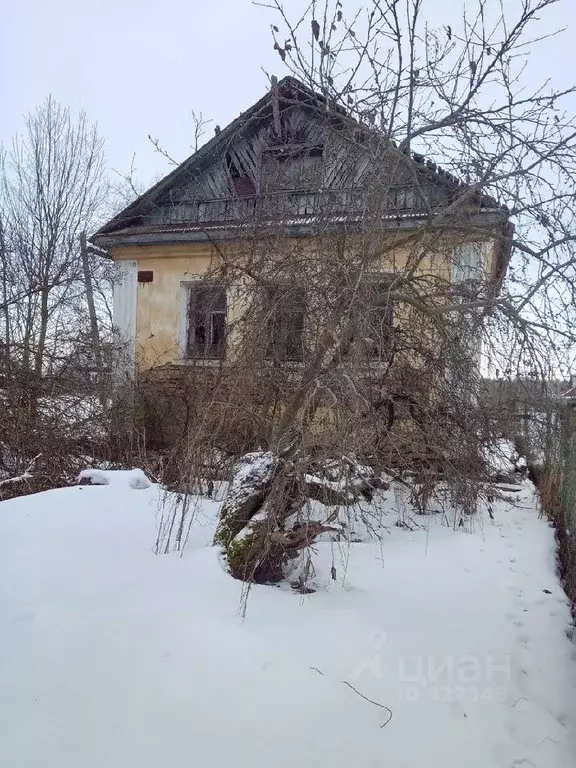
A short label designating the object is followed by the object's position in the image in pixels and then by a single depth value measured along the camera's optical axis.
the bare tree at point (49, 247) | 12.91
